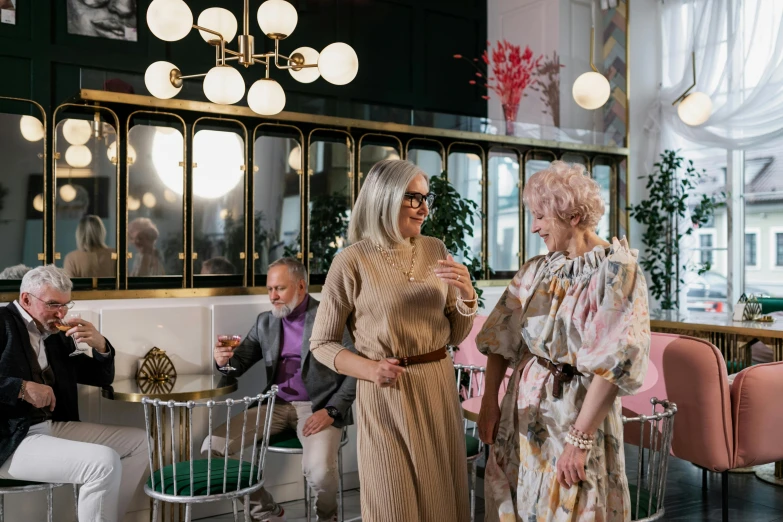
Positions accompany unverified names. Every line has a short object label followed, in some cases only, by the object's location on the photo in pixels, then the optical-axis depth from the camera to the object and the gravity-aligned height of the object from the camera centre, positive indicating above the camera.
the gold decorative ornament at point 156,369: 4.09 -0.60
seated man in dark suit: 3.23 -0.68
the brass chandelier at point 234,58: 3.47 +0.98
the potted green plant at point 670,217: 7.05 +0.35
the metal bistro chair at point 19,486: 3.23 -0.96
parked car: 7.19 -0.35
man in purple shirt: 3.60 -0.63
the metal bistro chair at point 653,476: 2.57 -0.74
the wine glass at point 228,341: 3.88 -0.43
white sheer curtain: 6.49 +1.63
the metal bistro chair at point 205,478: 3.01 -0.89
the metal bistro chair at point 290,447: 3.76 -0.93
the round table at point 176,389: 3.60 -0.65
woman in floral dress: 2.00 -0.29
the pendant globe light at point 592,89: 6.07 +1.30
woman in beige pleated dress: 2.37 -0.29
